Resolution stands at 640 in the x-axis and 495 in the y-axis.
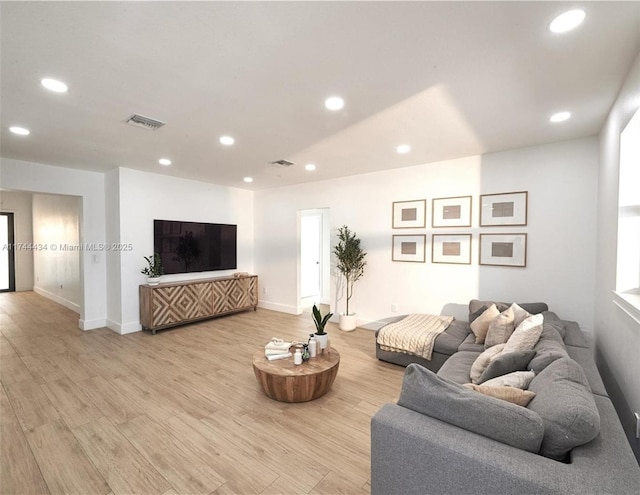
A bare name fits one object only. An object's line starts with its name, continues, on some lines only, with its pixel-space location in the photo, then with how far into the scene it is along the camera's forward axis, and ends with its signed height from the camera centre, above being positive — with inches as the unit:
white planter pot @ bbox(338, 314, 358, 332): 186.5 -52.0
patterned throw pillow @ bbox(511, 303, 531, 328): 107.8 -27.4
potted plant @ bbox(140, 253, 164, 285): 183.9 -18.7
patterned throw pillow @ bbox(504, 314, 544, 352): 85.6 -28.2
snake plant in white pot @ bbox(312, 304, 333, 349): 116.3 -36.5
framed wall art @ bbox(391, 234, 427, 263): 170.2 -4.0
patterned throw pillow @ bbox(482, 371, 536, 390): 63.6 -30.6
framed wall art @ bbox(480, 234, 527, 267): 140.7 -3.9
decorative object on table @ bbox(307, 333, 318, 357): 113.8 -41.2
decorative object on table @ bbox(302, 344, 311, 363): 110.3 -43.1
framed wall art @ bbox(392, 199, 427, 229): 169.8 +16.0
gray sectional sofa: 40.3 -31.4
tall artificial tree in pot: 186.7 -13.1
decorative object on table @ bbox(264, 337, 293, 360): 112.4 -43.0
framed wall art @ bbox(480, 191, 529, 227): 140.6 +16.1
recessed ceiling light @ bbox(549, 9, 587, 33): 57.5 +44.7
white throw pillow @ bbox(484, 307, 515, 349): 105.7 -32.1
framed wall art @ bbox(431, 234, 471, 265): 155.6 -3.8
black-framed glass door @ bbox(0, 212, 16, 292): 298.4 -15.9
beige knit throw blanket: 122.6 -40.9
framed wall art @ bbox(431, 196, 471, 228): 155.6 +16.1
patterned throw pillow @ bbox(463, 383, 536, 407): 55.1 -28.9
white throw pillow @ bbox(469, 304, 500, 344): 116.9 -33.1
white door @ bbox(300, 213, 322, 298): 283.8 -11.1
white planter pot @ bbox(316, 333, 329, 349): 116.2 -39.6
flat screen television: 197.8 -3.9
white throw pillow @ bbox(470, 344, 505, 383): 84.9 -35.8
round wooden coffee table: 99.8 -47.5
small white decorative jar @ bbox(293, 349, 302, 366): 106.4 -42.9
